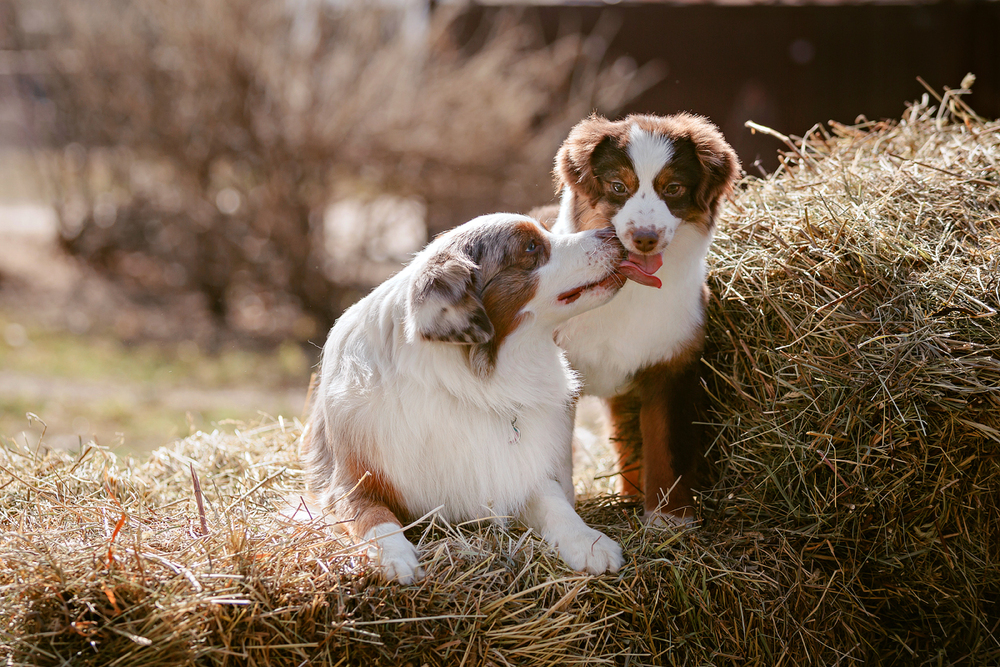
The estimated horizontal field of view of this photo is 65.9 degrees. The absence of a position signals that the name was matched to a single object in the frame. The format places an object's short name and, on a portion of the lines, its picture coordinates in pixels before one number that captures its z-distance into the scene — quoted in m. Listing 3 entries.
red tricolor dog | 2.80
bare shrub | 7.32
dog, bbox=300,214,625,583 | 2.64
